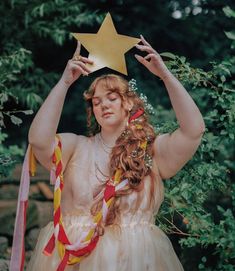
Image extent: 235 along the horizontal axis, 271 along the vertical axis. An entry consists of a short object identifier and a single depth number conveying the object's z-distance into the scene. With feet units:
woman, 9.36
